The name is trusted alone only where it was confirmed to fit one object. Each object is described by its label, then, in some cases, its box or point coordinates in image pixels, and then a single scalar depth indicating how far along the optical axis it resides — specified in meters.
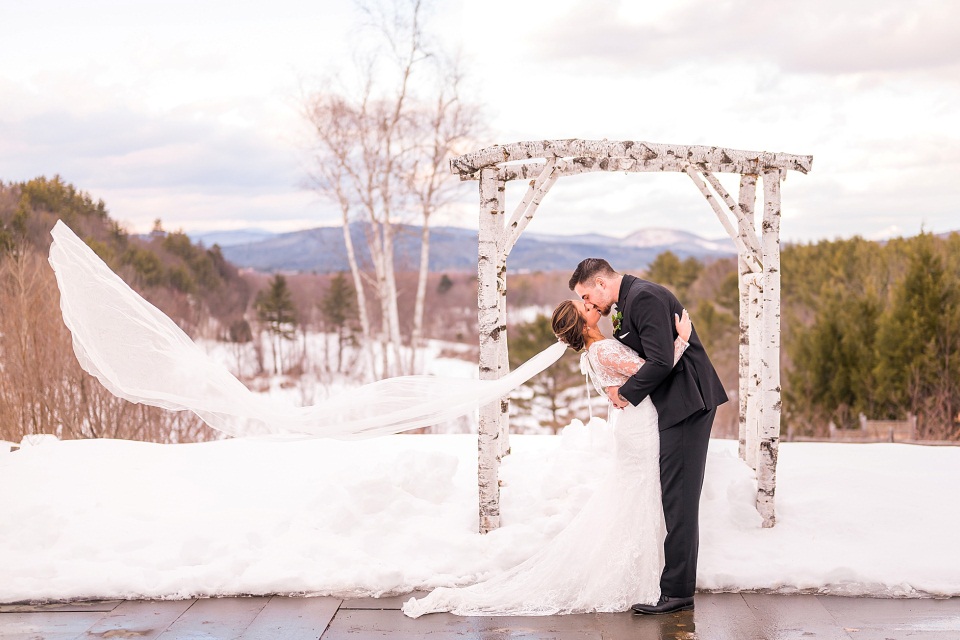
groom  4.05
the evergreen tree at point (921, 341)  21.33
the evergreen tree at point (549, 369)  26.48
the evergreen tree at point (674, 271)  36.56
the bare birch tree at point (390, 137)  20.55
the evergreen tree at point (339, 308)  36.50
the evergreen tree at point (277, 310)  36.25
